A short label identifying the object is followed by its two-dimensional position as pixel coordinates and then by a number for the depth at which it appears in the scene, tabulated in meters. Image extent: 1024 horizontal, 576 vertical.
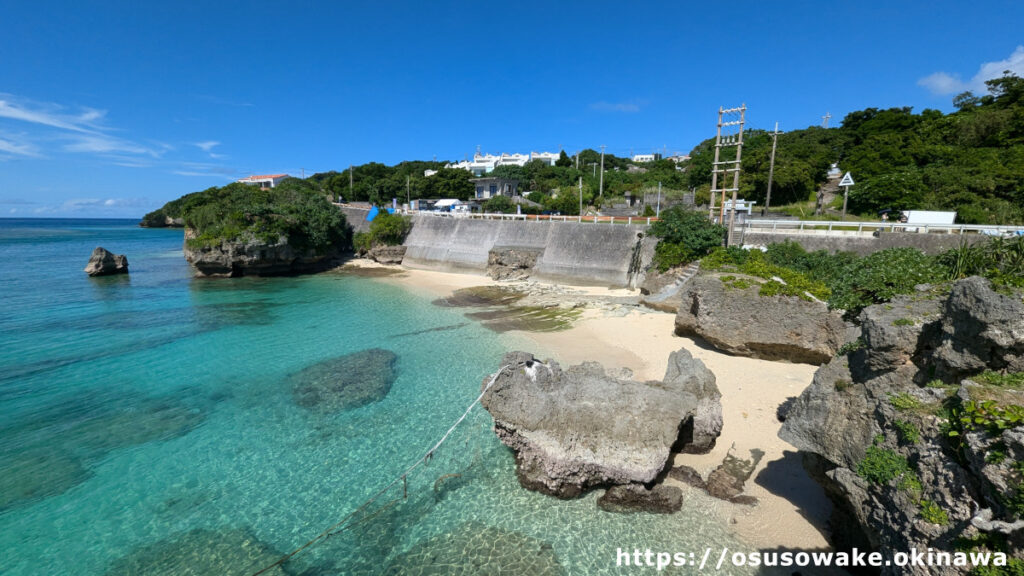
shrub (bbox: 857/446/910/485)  4.59
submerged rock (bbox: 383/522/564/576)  6.40
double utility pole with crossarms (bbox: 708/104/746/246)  18.90
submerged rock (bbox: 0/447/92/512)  8.18
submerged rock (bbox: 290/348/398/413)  11.70
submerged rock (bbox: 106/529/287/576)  6.52
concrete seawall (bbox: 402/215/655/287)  26.25
